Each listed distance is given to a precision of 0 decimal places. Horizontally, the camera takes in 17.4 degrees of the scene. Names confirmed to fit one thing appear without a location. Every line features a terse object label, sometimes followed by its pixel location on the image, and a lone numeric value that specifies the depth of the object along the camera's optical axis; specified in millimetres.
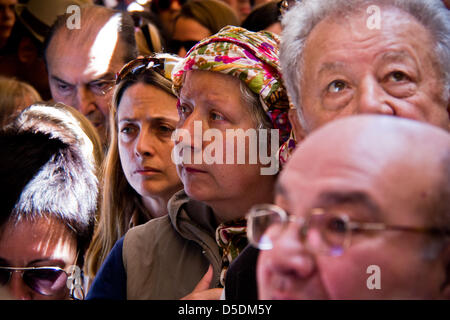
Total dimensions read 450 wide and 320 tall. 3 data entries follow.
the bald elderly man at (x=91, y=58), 2131
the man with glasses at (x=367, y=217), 1354
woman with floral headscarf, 1704
